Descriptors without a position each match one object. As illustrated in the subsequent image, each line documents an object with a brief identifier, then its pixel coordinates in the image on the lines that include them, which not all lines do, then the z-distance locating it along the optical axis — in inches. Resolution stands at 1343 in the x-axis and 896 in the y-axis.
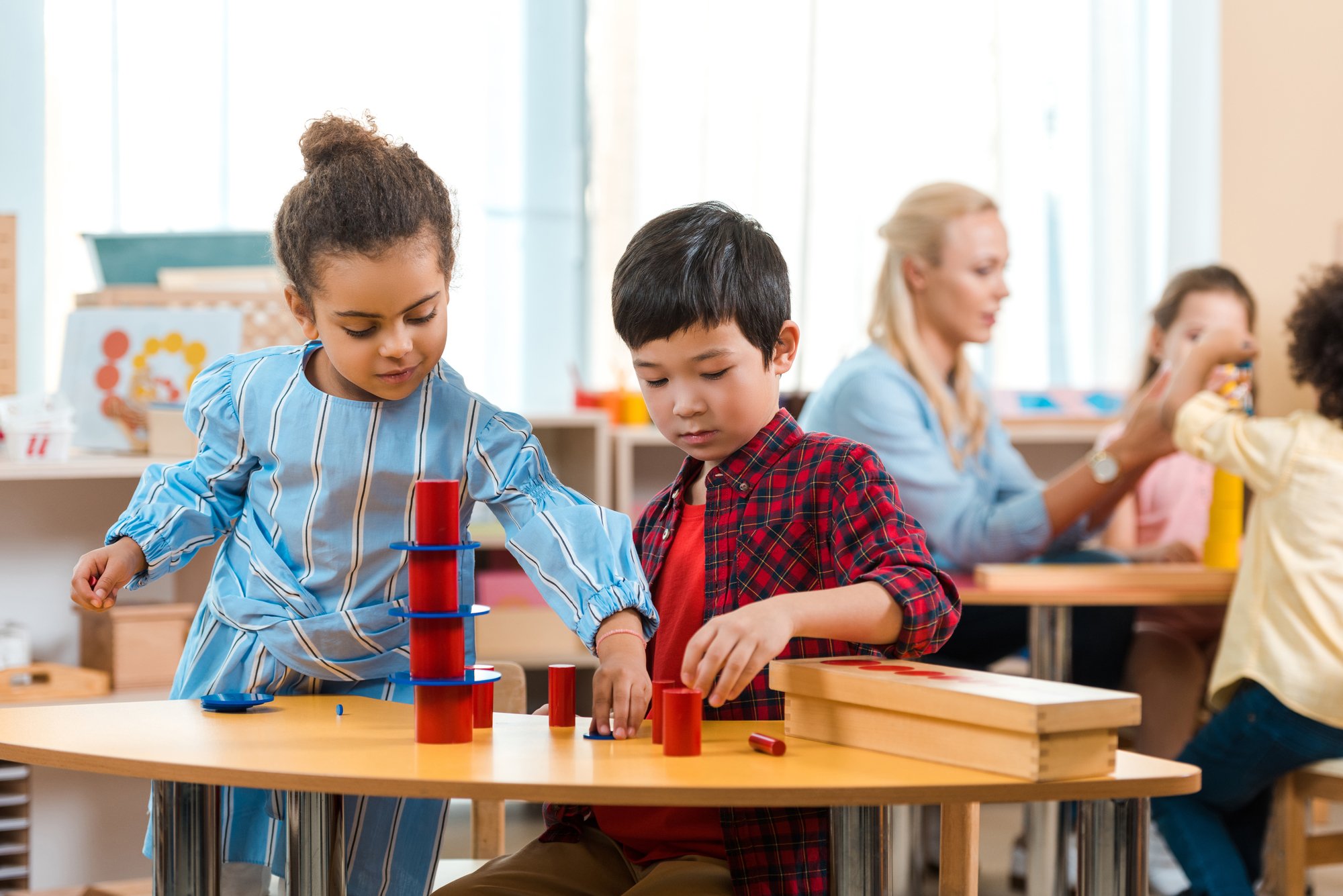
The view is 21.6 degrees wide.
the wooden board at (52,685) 189.1
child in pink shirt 206.1
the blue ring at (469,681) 119.0
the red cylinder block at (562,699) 123.2
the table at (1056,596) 180.1
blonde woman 194.4
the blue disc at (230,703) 125.9
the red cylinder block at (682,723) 117.5
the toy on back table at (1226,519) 201.7
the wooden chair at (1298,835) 170.9
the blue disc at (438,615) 119.3
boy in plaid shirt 123.5
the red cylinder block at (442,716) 119.4
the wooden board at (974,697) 113.7
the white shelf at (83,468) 188.3
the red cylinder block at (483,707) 122.9
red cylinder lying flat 117.5
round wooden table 113.0
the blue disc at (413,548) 119.5
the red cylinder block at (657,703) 119.6
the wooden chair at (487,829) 146.3
